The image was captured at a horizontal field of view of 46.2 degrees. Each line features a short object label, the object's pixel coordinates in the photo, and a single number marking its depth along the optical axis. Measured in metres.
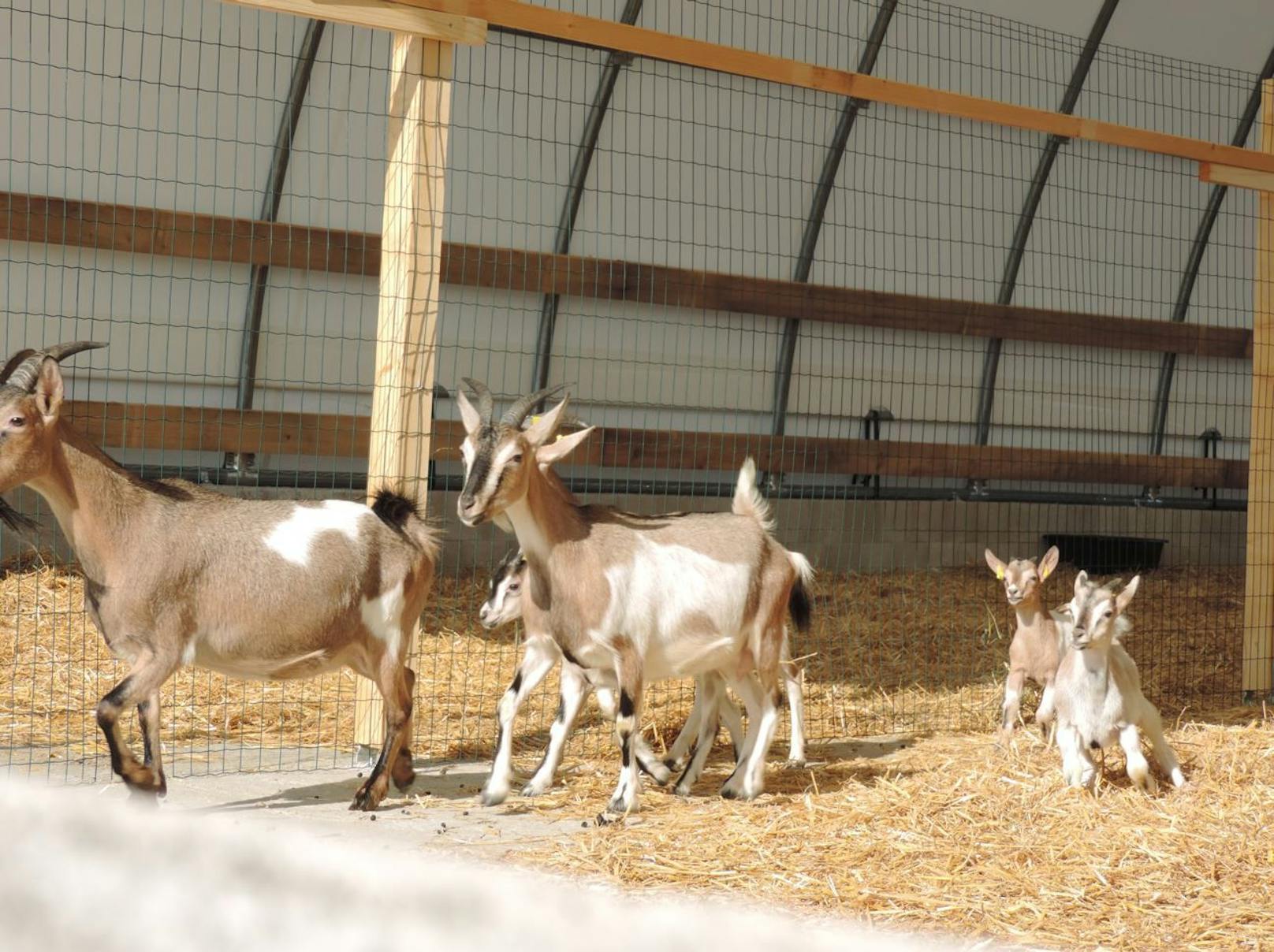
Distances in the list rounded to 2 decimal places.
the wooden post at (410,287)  6.69
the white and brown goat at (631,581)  6.06
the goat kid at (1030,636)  8.05
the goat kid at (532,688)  6.26
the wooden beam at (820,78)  6.90
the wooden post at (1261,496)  9.32
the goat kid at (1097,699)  6.34
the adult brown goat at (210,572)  5.52
